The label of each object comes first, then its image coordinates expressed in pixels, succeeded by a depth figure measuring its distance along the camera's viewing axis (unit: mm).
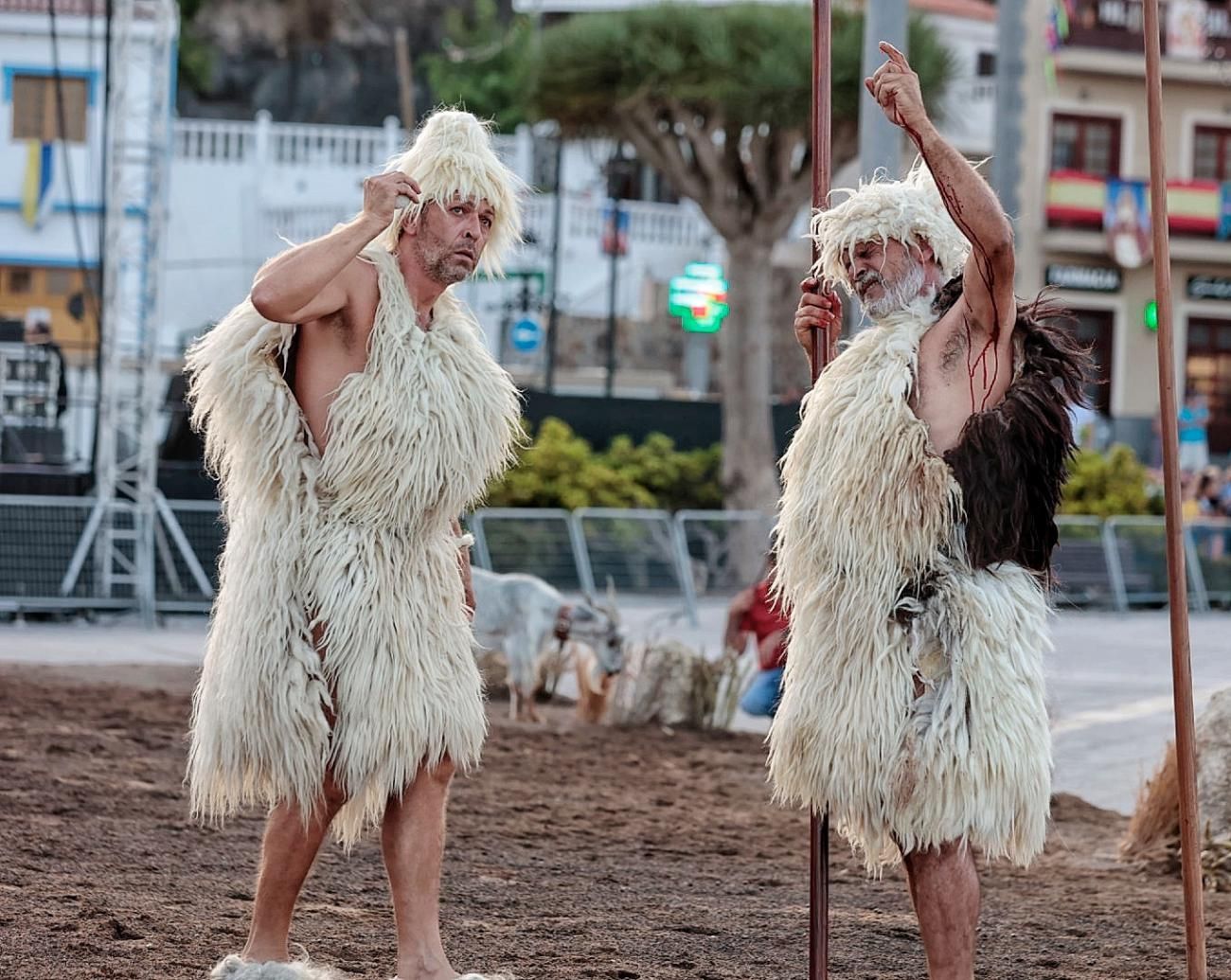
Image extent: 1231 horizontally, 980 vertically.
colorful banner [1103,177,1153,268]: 34719
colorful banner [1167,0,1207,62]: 35406
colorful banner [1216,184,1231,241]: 35094
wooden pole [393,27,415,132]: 41562
